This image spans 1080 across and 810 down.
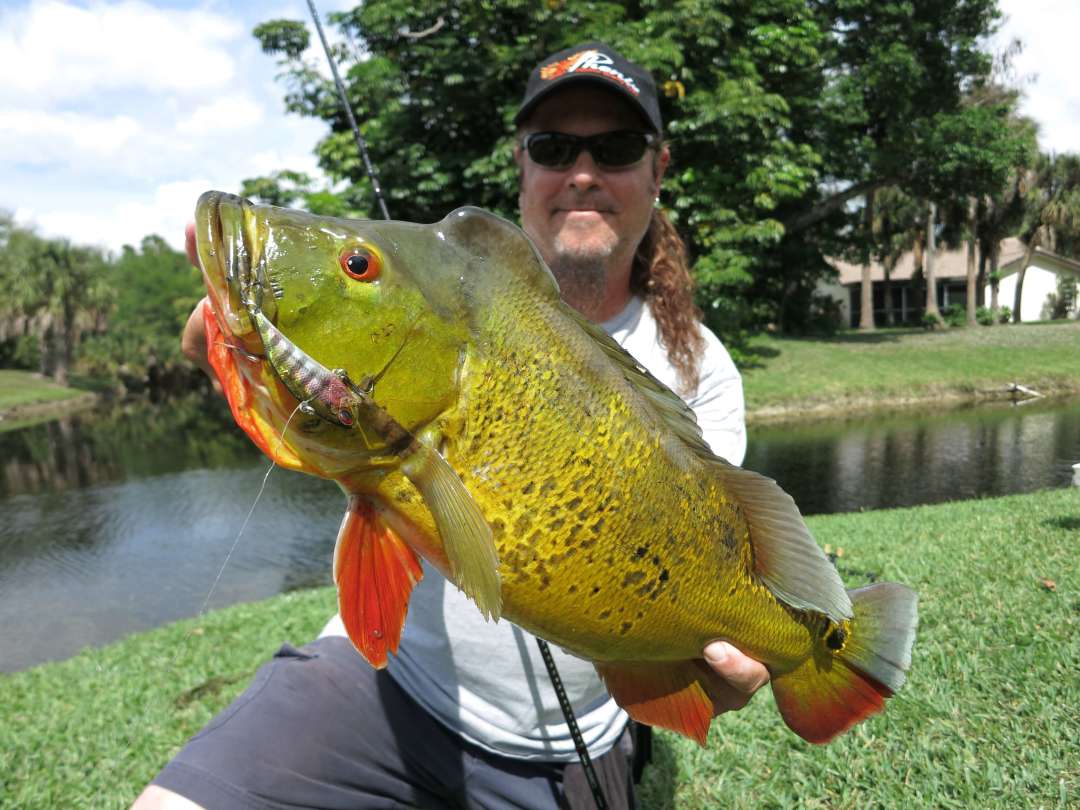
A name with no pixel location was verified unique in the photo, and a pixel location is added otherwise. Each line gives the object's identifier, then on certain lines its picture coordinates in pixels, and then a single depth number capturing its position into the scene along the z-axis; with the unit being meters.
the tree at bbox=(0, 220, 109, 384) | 48.59
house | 46.59
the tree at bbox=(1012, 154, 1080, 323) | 39.69
